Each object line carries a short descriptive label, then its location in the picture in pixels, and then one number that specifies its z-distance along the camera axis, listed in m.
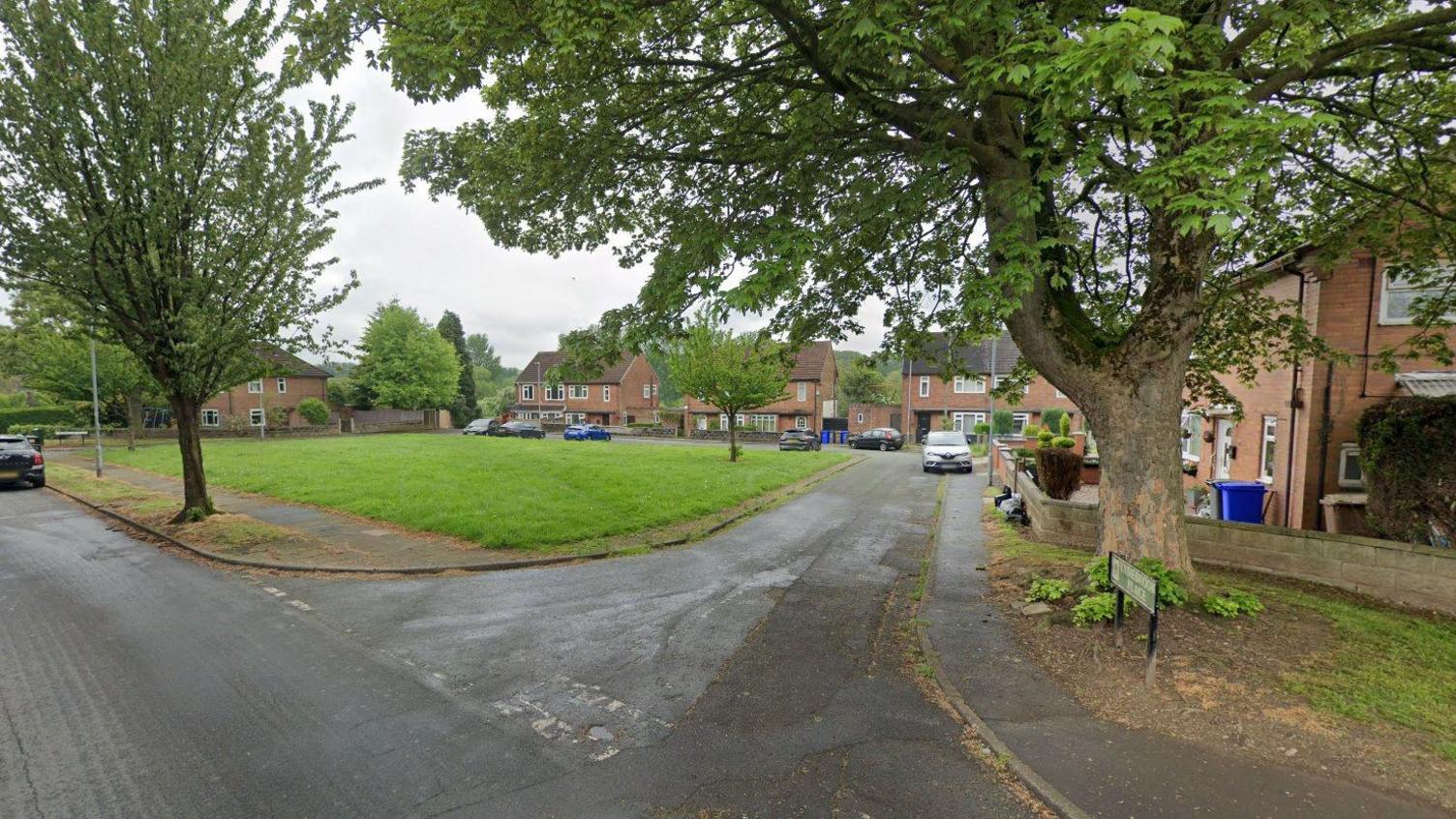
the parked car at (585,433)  42.34
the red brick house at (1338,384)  9.44
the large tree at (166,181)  9.32
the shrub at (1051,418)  39.66
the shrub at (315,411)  46.53
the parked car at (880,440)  38.41
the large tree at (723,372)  24.22
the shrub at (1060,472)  12.38
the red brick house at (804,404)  50.03
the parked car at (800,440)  36.56
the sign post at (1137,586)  4.64
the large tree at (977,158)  4.87
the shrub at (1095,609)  6.08
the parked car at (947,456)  23.86
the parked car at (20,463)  16.78
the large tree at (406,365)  49.44
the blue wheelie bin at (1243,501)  10.55
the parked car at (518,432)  42.53
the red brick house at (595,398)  59.22
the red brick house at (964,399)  43.53
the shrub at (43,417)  37.97
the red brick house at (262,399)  45.59
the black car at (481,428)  43.81
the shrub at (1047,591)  6.91
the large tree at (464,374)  60.94
